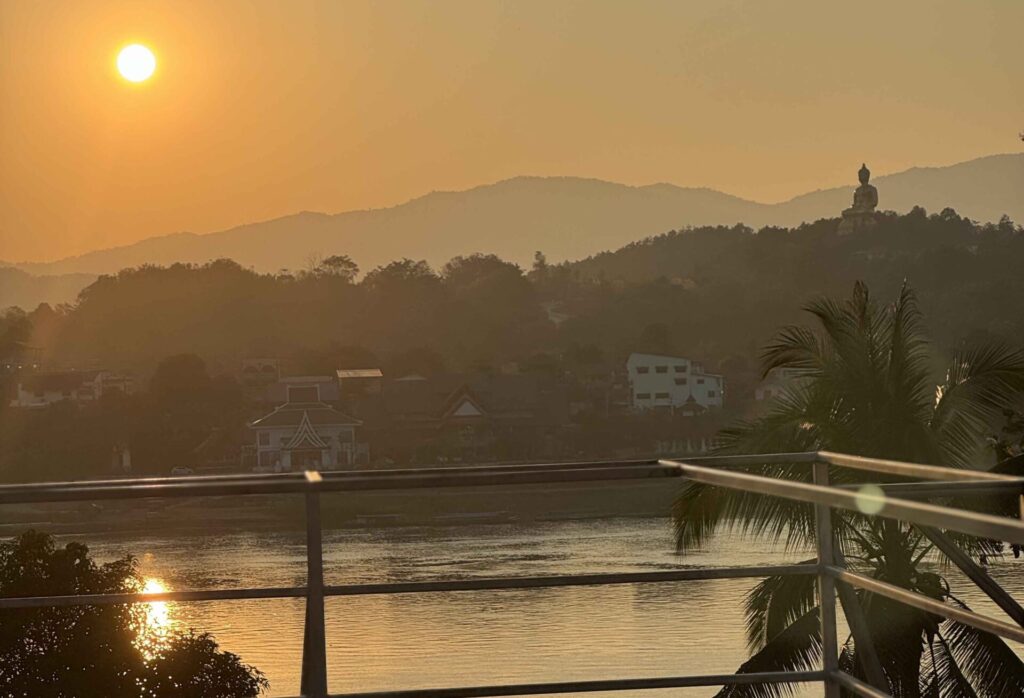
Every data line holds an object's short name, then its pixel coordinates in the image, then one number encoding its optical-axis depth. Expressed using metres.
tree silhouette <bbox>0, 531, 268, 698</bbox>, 25.45
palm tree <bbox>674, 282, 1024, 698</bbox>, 12.59
